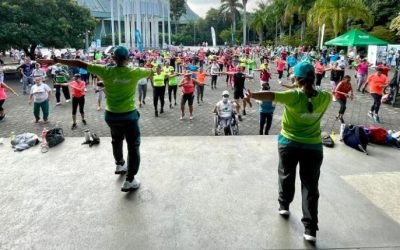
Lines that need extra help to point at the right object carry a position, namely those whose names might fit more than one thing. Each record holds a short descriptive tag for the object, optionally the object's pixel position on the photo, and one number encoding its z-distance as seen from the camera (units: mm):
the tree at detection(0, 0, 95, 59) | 21875
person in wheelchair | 9094
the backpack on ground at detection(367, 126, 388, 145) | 7617
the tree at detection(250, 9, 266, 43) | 59688
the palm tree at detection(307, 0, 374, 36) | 30266
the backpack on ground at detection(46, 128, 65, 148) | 7254
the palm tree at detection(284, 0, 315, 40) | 41844
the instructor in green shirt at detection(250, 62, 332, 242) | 3628
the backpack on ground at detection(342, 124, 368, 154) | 7137
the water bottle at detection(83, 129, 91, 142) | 7340
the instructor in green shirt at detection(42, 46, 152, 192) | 4574
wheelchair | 9094
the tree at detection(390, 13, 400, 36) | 17805
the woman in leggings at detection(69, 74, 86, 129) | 10547
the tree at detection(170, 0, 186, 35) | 80250
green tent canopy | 20547
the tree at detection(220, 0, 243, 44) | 67438
